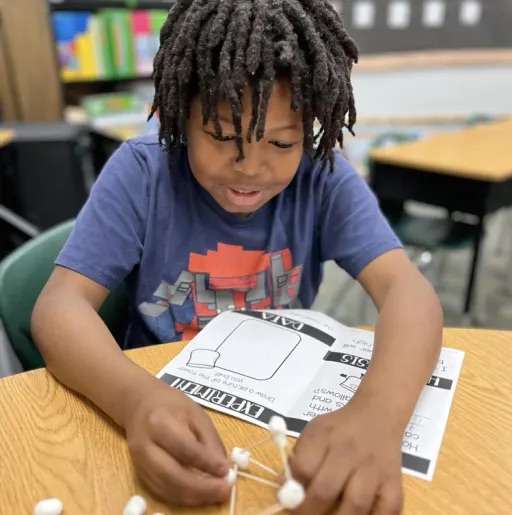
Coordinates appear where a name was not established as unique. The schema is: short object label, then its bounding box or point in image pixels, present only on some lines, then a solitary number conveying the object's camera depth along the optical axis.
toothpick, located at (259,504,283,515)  0.45
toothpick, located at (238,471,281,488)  0.49
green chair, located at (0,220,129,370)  0.88
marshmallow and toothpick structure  0.43
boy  0.48
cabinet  2.55
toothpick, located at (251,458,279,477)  0.50
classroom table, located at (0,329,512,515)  0.48
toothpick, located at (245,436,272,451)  0.54
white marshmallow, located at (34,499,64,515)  0.46
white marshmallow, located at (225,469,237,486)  0.46
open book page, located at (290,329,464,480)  0.53
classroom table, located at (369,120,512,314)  1.79
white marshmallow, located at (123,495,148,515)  0.45
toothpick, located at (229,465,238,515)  0.46
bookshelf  2.60
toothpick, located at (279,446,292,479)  0.46
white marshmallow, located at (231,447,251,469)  0.50
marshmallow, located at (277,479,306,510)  0.43
